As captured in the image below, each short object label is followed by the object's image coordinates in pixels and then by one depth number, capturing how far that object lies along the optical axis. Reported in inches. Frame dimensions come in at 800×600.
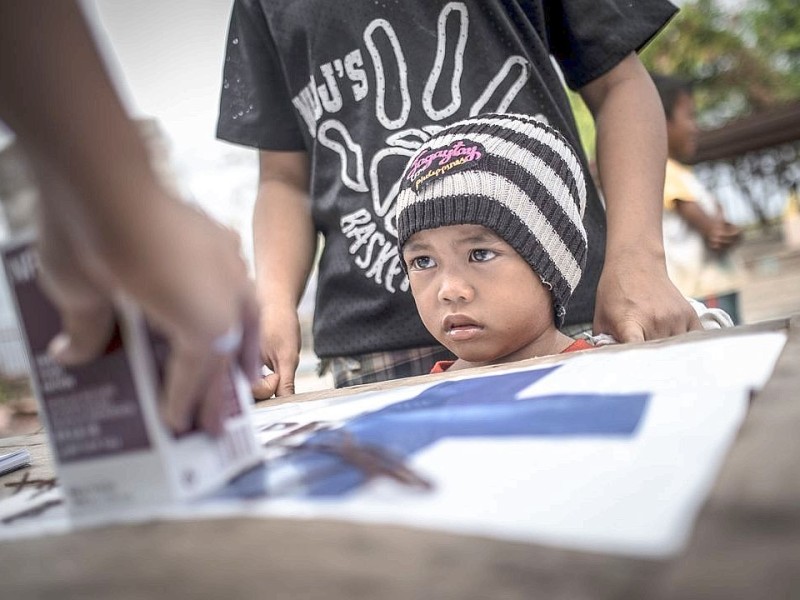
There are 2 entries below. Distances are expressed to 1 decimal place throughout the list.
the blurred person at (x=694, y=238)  103.5
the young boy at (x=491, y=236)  45.6
